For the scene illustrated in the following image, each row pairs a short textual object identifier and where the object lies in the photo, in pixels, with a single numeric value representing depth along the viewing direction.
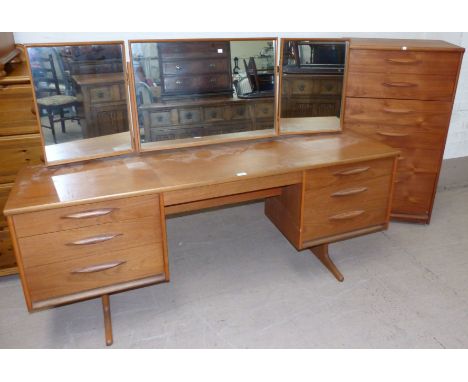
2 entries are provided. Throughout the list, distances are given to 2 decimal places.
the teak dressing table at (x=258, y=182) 1.76
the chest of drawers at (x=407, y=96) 2.50
